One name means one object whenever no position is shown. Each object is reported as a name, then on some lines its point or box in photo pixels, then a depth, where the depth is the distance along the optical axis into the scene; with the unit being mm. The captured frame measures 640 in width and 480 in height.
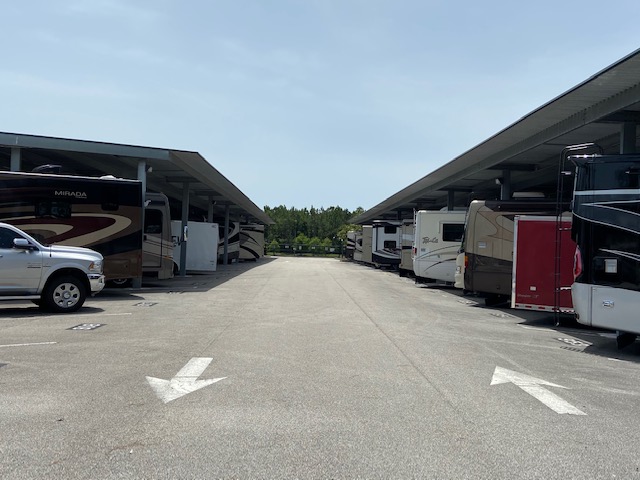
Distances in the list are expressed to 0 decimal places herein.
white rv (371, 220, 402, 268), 41781
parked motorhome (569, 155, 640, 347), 9984
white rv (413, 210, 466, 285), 23625
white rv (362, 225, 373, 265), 47938
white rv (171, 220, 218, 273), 31486
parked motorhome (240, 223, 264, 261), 53719
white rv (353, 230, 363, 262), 56281
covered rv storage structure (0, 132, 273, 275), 20125
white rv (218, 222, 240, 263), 46781
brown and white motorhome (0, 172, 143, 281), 16906
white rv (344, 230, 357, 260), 62688
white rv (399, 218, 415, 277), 31075
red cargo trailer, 14243
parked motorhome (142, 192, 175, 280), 22297
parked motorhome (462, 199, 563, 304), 16969
